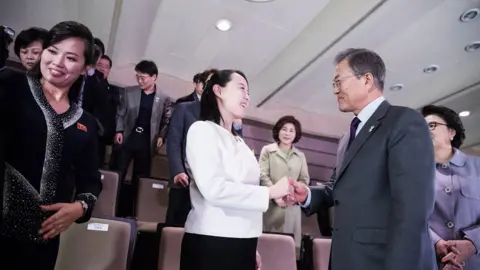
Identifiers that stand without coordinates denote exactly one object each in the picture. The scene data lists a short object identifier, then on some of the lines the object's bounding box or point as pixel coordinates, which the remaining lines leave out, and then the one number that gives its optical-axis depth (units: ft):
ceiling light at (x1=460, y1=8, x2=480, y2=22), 9.78
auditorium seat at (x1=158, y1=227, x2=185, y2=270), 5.29
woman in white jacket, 3.64
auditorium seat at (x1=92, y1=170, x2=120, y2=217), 6.97
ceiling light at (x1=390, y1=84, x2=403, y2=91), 13.57
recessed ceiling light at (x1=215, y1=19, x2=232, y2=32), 10.76
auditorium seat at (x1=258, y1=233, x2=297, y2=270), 5.83
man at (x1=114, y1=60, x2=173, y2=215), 8.61
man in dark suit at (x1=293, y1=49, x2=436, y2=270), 3.02
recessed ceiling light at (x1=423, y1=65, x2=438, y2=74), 12.38
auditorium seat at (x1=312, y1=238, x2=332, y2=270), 6.33
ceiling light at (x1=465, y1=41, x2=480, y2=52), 11.13
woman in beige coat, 8.44
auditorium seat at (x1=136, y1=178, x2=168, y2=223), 8.11
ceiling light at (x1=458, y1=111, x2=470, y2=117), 15.20
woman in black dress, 2.80
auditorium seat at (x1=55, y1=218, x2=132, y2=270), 4.92
